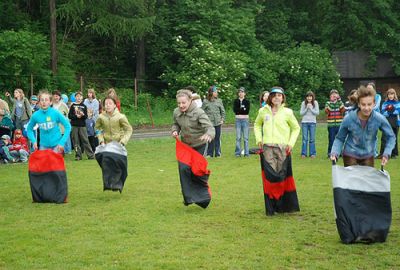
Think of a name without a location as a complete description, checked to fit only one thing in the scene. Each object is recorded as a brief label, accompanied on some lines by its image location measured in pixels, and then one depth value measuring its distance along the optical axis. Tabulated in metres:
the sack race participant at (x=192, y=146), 11.09
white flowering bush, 39.72
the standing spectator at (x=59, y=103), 19.50
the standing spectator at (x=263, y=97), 19.28
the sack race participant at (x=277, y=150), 10.49
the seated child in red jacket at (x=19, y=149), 19.36
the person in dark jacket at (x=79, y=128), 19.91
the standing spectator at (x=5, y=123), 19.31
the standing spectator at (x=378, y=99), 16.67
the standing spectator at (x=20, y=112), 20.06
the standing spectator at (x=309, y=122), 19.72
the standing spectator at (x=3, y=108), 19.31
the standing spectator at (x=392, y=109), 18.92
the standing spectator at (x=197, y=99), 16.88
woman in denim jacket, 8.88
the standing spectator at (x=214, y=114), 20.20
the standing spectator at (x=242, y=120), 20.38
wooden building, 49.06
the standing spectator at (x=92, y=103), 21.27
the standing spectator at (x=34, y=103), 21.11
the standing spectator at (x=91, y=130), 20.81
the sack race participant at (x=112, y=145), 12.41
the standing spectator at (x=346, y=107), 18.58
